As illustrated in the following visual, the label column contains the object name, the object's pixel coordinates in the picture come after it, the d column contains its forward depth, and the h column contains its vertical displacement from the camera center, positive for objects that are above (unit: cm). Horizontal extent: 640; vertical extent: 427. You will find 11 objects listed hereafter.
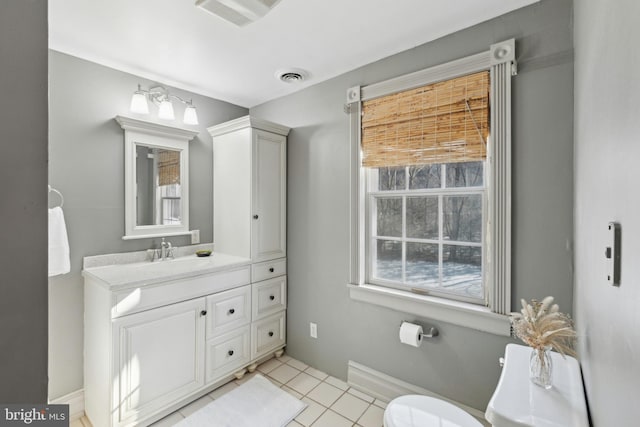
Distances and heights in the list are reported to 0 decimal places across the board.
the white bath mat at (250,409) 184 -132
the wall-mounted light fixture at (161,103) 213 +85
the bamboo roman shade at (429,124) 164 +56
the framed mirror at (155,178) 216 +27
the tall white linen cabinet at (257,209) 239 +3
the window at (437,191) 157 +14
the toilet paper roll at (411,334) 179 -76
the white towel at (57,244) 170 -19
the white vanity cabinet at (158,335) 169 -80
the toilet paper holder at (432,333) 179 -75
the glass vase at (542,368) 99 -54
